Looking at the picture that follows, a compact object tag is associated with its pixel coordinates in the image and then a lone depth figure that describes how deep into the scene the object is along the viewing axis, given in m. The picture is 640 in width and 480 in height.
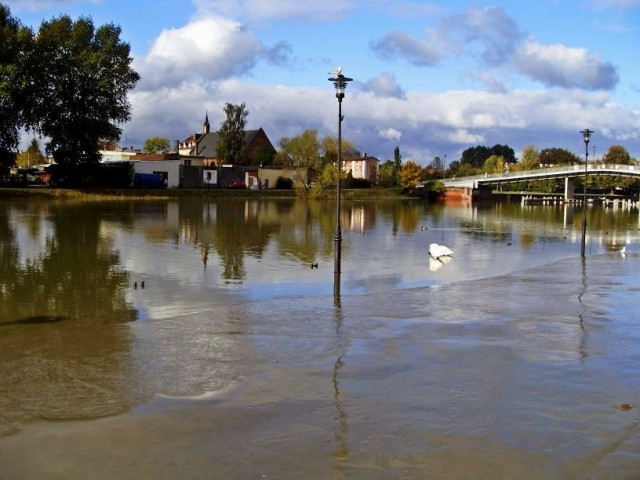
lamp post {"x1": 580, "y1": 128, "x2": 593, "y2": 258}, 27.15
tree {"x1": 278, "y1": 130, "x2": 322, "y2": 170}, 103.75
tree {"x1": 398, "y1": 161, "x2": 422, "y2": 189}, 122.50
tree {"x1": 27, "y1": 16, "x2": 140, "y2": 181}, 62.59
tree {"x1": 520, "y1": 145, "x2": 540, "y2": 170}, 161.38
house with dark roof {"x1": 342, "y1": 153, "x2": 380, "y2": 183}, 165.50
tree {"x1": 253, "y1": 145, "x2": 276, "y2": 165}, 118.62
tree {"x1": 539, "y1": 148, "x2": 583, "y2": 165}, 180.11
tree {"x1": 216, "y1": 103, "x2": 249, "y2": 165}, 116.06
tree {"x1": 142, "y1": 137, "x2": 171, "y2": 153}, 165.55
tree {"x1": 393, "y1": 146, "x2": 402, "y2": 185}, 125.24
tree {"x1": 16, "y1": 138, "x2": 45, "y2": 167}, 131.00
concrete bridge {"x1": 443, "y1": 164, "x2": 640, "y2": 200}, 107.31
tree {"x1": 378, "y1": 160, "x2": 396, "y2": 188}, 126.19
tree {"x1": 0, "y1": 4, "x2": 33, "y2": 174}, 56.62
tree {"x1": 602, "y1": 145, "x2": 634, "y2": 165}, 150.02
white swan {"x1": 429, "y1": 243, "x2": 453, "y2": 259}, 26.19
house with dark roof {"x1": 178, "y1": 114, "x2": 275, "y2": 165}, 138.25
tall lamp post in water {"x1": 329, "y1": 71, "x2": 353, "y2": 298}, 15.38
